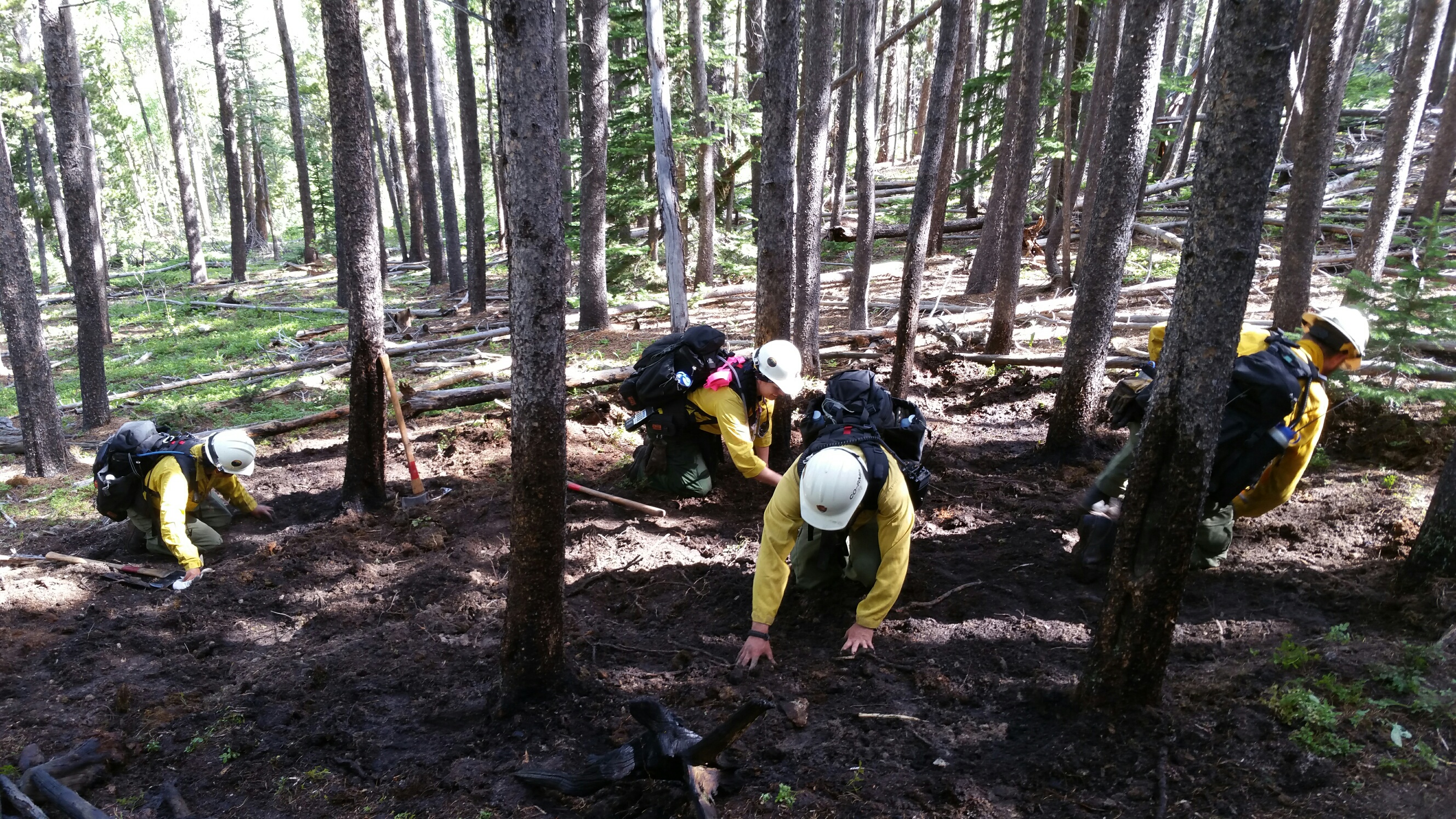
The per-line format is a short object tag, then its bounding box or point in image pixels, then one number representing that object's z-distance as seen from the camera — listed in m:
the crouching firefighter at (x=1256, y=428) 4.16
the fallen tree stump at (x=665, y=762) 3.23
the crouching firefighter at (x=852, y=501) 3.99
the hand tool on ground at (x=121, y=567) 5.89
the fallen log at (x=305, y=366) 12.34
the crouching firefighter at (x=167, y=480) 5.75
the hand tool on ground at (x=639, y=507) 6.58
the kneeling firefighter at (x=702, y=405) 5.75
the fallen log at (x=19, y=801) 3.31
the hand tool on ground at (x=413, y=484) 7.00
